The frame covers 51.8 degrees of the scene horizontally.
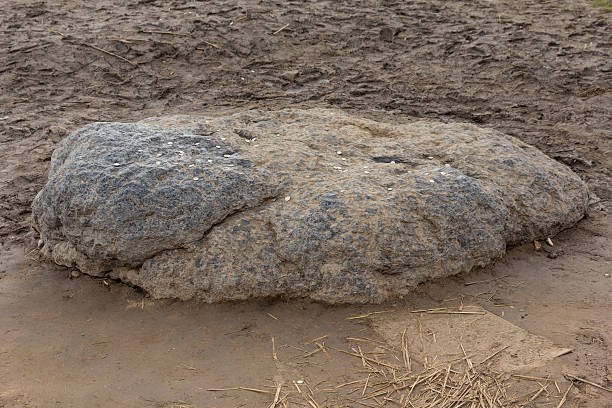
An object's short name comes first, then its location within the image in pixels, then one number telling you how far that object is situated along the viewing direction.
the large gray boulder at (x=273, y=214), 3.19
